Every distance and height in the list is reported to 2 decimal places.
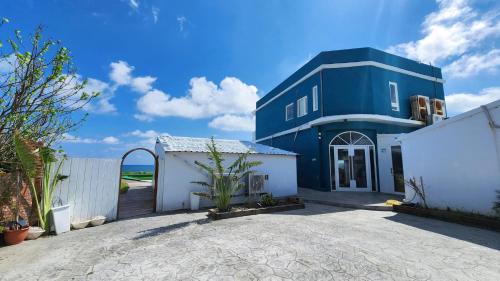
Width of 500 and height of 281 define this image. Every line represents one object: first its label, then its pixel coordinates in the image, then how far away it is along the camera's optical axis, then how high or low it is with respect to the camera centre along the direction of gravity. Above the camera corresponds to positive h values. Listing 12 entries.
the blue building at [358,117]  14.60 +3.63
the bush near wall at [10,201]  5.89 -0.82
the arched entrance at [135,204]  9.13 -1.57
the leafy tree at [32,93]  4.54 +1.70
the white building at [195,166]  9.80 +0.21
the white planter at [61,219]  6.70 -1.45
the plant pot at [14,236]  5.71 -1.66
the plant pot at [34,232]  6.24 -1.73
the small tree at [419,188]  9.54 -0.79
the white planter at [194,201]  9.98 -1.35
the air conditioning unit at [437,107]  16.73 +4.70
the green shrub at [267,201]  9.85 -1.35
